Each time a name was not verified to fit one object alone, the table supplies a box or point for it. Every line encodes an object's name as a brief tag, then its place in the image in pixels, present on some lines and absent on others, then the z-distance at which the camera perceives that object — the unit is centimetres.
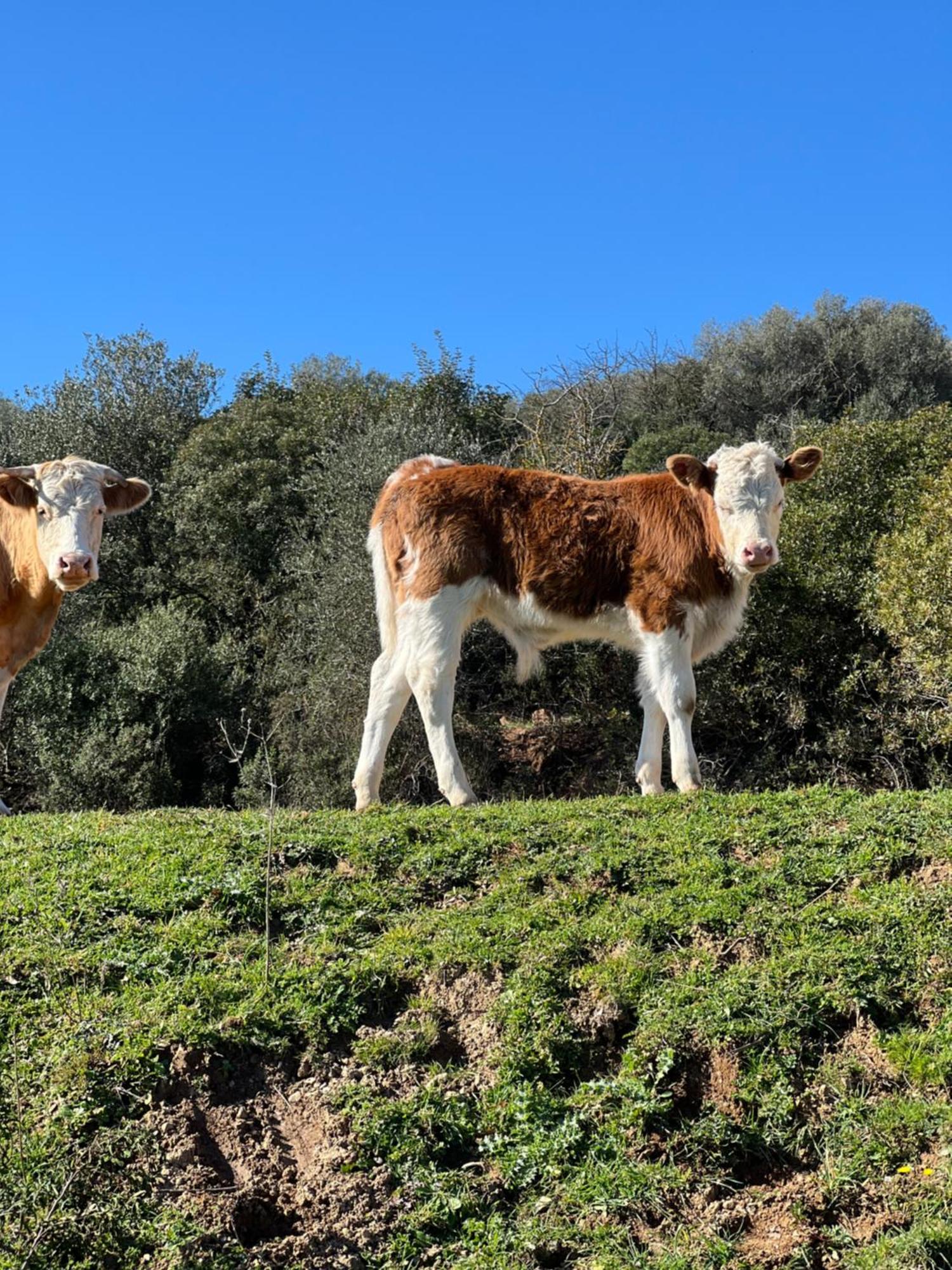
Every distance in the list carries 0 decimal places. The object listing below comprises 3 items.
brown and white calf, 1066
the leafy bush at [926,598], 1494
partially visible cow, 1067
